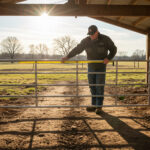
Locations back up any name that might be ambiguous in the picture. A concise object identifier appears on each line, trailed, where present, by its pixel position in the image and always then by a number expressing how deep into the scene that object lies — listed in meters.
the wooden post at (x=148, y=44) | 9.21
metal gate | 4.55
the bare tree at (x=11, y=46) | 84.38
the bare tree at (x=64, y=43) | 74.50
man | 4.44
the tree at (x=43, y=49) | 96.72
